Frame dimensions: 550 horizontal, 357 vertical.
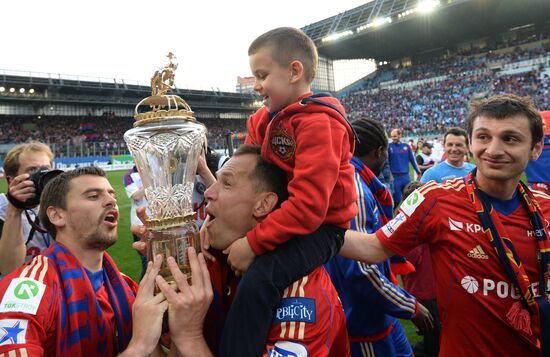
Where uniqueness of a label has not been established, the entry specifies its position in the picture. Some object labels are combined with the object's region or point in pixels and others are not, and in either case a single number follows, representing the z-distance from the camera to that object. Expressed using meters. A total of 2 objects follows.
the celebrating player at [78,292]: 1.27
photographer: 2.21
